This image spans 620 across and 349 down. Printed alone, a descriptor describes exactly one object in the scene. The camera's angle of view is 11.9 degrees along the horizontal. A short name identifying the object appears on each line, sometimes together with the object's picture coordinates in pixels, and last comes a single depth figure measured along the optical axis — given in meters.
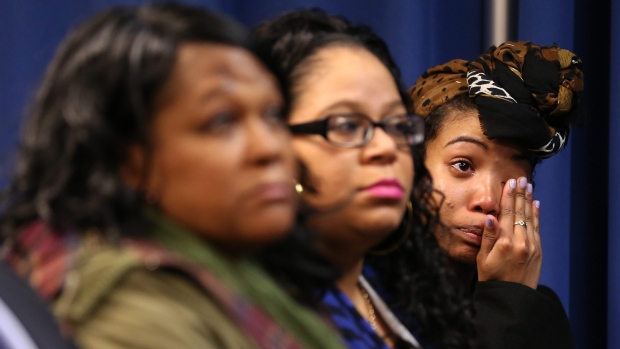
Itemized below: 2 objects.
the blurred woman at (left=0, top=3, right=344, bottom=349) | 2.86
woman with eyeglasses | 3.14
